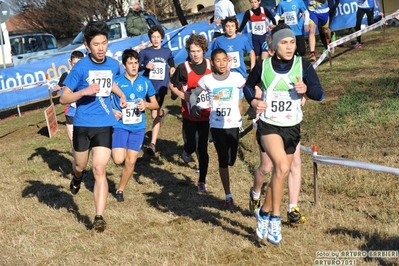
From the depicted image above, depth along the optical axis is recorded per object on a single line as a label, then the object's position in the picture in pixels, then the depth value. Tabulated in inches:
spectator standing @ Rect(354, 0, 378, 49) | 679.7
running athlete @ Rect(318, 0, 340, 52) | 633.0
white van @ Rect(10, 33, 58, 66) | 1053.2
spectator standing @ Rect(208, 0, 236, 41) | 565.3
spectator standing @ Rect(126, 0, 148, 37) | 616.4
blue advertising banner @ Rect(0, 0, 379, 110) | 668.7
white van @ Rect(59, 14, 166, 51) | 829.8
